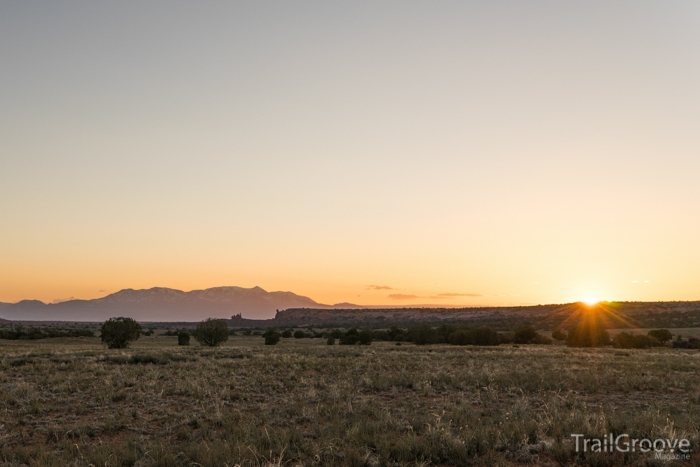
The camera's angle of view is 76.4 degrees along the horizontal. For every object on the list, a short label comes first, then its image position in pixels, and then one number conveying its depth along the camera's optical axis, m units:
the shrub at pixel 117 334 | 44.66
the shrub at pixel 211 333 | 50.84
